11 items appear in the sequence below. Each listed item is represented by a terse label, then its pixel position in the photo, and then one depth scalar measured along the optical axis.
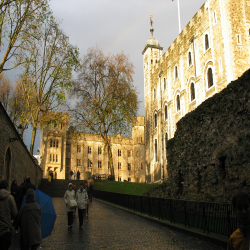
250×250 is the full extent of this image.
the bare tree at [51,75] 23.89
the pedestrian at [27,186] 8.98
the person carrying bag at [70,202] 9.59
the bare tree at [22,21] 16.34
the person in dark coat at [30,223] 4.69
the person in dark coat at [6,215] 4.43
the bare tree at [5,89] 35.71
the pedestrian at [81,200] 9.68
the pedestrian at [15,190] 9.89
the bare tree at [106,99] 32.00
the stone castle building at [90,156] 48.69
